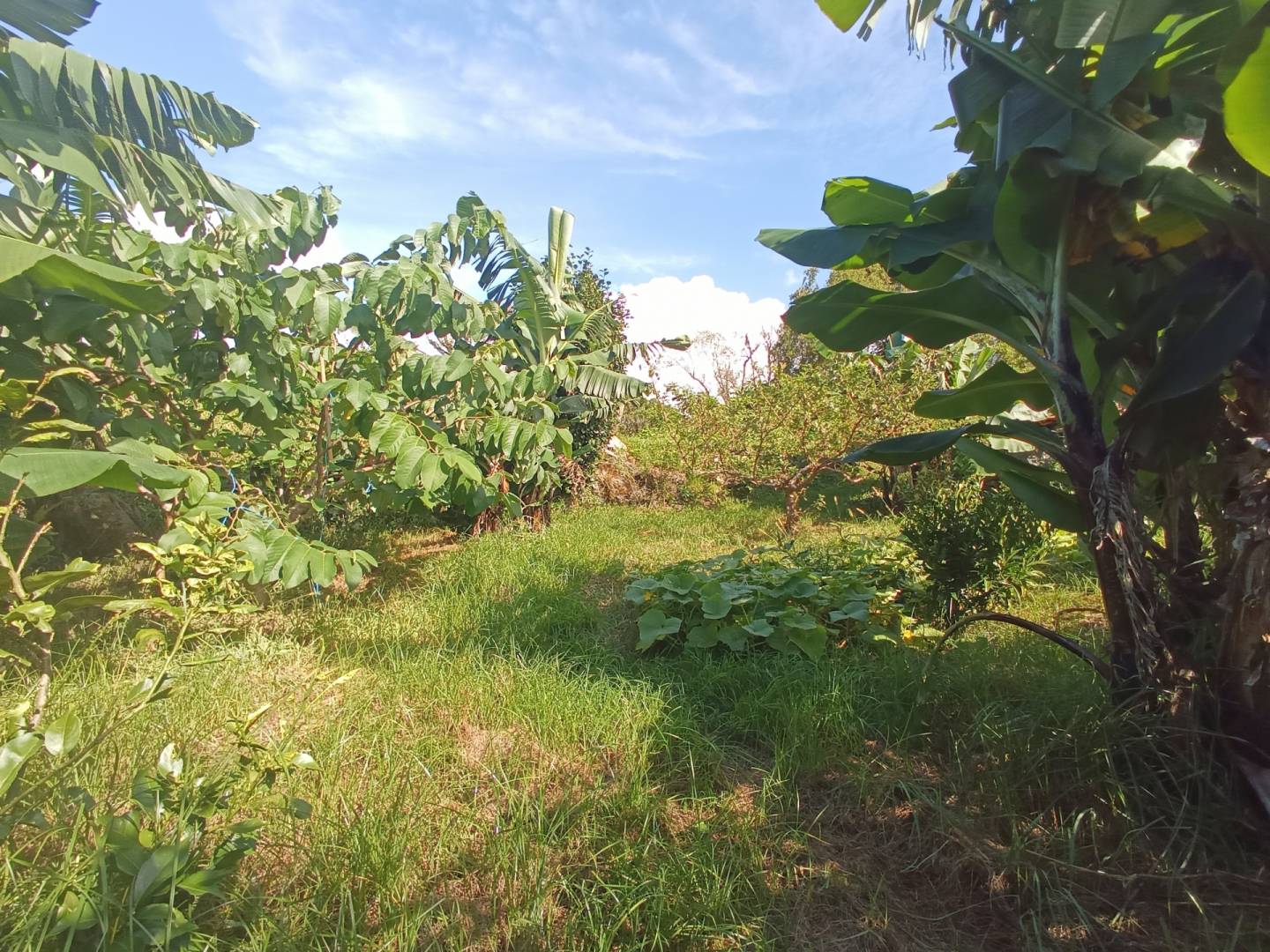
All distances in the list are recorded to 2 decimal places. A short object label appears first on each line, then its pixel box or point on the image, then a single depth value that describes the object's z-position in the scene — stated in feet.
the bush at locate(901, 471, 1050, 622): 11.09
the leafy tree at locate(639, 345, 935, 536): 20.36
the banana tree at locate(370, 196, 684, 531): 11.99
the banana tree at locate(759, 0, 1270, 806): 5.11
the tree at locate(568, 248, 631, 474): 24.47
